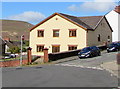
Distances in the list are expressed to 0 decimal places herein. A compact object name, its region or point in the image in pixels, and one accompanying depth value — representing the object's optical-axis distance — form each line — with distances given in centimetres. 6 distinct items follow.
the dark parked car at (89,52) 2930
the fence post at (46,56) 2725
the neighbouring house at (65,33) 4156
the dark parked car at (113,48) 3597
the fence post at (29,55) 2853
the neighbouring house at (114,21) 5619
